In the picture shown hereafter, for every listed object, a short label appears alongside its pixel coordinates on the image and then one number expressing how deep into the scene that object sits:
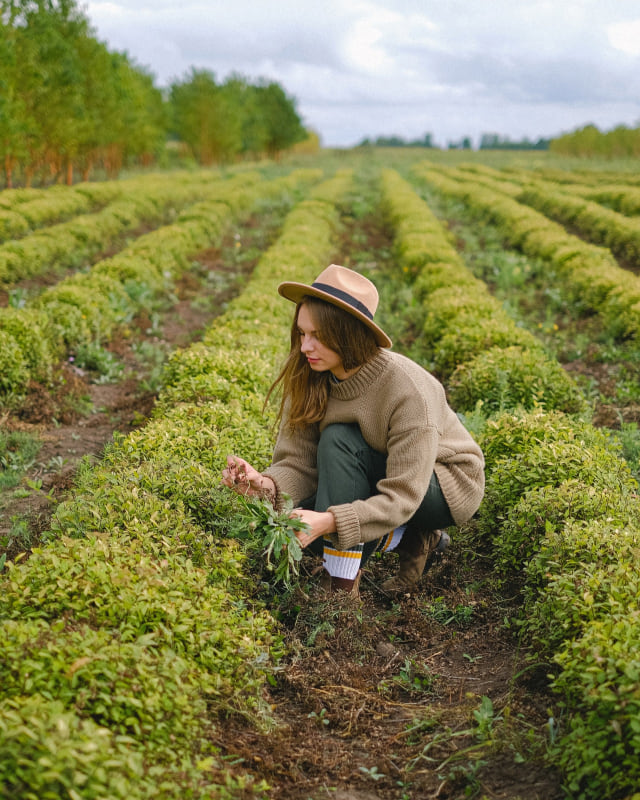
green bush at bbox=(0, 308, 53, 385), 6.24
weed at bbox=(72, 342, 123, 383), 7.39
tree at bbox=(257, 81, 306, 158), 63.94
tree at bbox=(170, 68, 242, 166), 48.62
